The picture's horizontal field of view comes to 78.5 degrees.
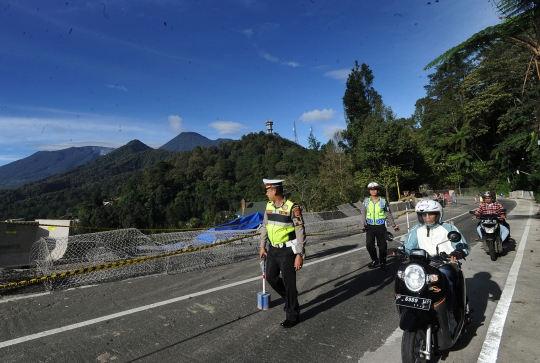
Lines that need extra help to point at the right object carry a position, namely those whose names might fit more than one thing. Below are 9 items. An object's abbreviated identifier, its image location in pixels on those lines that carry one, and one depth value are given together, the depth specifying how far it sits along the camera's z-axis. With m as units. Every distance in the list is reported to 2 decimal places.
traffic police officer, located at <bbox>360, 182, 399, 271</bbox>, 6.93
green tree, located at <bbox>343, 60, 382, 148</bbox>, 50.24
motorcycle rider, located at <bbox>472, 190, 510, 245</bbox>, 8.30
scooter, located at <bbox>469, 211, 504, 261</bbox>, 7.69
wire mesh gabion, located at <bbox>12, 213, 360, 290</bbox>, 6.52
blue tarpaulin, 10.09
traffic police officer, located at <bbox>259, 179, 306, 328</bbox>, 4.25
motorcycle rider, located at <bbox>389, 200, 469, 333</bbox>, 3.70
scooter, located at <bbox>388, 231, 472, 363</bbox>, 2.88
